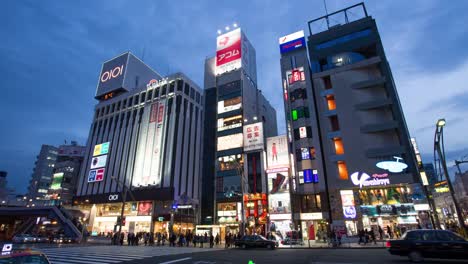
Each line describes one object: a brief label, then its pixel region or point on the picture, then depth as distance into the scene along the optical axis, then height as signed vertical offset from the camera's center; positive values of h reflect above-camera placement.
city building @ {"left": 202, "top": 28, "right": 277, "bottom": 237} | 46.19 +17.50
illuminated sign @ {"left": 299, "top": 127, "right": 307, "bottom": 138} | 42.75 +14.74
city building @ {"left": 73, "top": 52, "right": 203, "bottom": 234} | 55.78 +16.50
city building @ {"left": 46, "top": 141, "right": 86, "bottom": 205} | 83.19 +16.35
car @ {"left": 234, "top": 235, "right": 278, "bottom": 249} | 25.03 -1.29
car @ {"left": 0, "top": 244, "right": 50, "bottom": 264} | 5.54 -0.50
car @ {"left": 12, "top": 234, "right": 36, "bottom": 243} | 37.60 -0.94
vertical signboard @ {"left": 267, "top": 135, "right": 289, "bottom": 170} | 44.50 +12.30
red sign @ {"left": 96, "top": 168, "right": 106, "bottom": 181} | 64.75 +13.28
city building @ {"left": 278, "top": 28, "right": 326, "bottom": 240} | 39.25 +11.81
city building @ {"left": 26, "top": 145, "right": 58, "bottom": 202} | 123.31 +27.42
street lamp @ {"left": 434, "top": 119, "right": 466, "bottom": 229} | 15.59 +4.32
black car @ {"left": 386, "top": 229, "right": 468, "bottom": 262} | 11.88 -0.89
